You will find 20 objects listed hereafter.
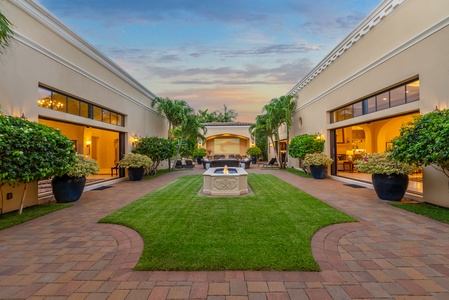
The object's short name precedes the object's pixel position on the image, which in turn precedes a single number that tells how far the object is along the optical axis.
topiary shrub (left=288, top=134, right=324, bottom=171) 12.59
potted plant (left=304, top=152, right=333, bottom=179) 11.41
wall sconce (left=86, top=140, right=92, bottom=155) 15.59
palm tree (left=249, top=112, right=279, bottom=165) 17.22
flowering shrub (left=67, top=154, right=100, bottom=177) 6.89
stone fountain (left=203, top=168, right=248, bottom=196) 7.76
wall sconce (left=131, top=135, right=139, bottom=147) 13.47
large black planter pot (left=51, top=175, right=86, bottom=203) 6.95
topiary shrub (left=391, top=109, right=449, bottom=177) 4.88
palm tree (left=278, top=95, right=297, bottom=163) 16.55
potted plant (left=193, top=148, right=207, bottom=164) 25.32
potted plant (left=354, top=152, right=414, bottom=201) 6.47
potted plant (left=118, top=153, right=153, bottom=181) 11.52
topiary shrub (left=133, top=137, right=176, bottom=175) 13.46
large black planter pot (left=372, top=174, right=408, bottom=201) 6.59
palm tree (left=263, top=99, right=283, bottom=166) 16.86
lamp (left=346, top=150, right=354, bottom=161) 14.55
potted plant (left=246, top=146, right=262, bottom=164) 24.73
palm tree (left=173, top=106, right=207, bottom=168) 17.34
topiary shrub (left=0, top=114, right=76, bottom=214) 4.80
